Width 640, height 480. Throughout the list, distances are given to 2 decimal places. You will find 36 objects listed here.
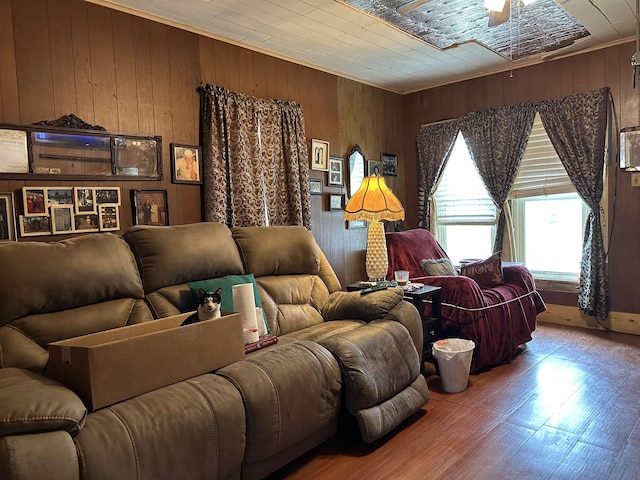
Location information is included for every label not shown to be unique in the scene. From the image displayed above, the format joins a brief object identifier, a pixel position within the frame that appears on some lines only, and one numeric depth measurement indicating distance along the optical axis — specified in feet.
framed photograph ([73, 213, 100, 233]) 9.36
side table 10.04
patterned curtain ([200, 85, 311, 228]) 11.48
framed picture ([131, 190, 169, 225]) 10.21
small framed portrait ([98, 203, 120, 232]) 9.69
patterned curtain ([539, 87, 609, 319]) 13.24
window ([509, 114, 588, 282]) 14.24
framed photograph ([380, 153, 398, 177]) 17.01
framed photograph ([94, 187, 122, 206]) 9.62
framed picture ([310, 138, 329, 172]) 14.33
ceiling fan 8.16
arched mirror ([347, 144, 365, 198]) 15.66
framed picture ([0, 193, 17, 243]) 8.38
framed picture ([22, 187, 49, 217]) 8.65
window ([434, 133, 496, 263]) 16.22
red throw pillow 12.06
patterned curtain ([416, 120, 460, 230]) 16.66
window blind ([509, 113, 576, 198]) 14.24
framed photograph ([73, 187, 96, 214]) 9.31
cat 7.03
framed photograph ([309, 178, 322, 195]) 14.28
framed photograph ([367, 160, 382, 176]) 16.43
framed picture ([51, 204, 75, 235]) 9.02
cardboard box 5.20
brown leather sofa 4.65
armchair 10.55
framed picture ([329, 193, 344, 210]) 14.99
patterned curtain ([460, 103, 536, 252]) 14.78
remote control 9.25
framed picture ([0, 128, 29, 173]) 8.38
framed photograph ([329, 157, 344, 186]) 14.99
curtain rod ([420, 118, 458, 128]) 16.53
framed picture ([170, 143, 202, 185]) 10.94
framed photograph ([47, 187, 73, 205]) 8.96
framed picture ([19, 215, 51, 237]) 8.66
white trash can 9.36
